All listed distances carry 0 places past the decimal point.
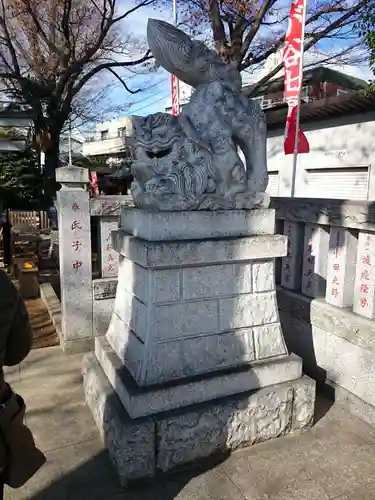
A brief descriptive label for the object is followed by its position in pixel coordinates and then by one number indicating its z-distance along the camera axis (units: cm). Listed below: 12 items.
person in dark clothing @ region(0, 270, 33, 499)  159
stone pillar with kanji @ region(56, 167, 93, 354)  432
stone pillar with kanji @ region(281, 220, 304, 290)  375
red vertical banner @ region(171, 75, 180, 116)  979
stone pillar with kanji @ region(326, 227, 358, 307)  322
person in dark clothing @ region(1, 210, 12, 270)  980
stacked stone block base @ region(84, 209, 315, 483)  254
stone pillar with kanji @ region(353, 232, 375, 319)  303
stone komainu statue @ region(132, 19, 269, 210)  271
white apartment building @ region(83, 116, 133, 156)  2854
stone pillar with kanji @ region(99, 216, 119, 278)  447
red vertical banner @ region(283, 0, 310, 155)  603
